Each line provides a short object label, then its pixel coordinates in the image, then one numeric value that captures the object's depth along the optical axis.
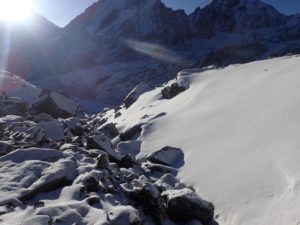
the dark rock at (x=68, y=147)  8.31
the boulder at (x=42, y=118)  13.29
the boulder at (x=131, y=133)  12.54
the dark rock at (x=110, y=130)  13.88
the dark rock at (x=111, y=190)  6.49
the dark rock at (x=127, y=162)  8.50
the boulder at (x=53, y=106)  18.51
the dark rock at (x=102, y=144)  8.80
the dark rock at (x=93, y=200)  5.91
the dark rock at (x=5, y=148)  7.87
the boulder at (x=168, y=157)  9.17
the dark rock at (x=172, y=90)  17.60
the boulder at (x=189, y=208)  6.28
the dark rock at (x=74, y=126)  12.22
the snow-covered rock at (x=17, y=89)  27.94
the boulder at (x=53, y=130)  9.80
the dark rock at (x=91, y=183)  6.38
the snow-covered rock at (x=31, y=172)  6.08
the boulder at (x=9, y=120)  11.97
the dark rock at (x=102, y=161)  7.28
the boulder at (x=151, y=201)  6.16
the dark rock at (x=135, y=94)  22.25
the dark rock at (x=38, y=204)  5.70
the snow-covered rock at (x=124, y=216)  5.42
